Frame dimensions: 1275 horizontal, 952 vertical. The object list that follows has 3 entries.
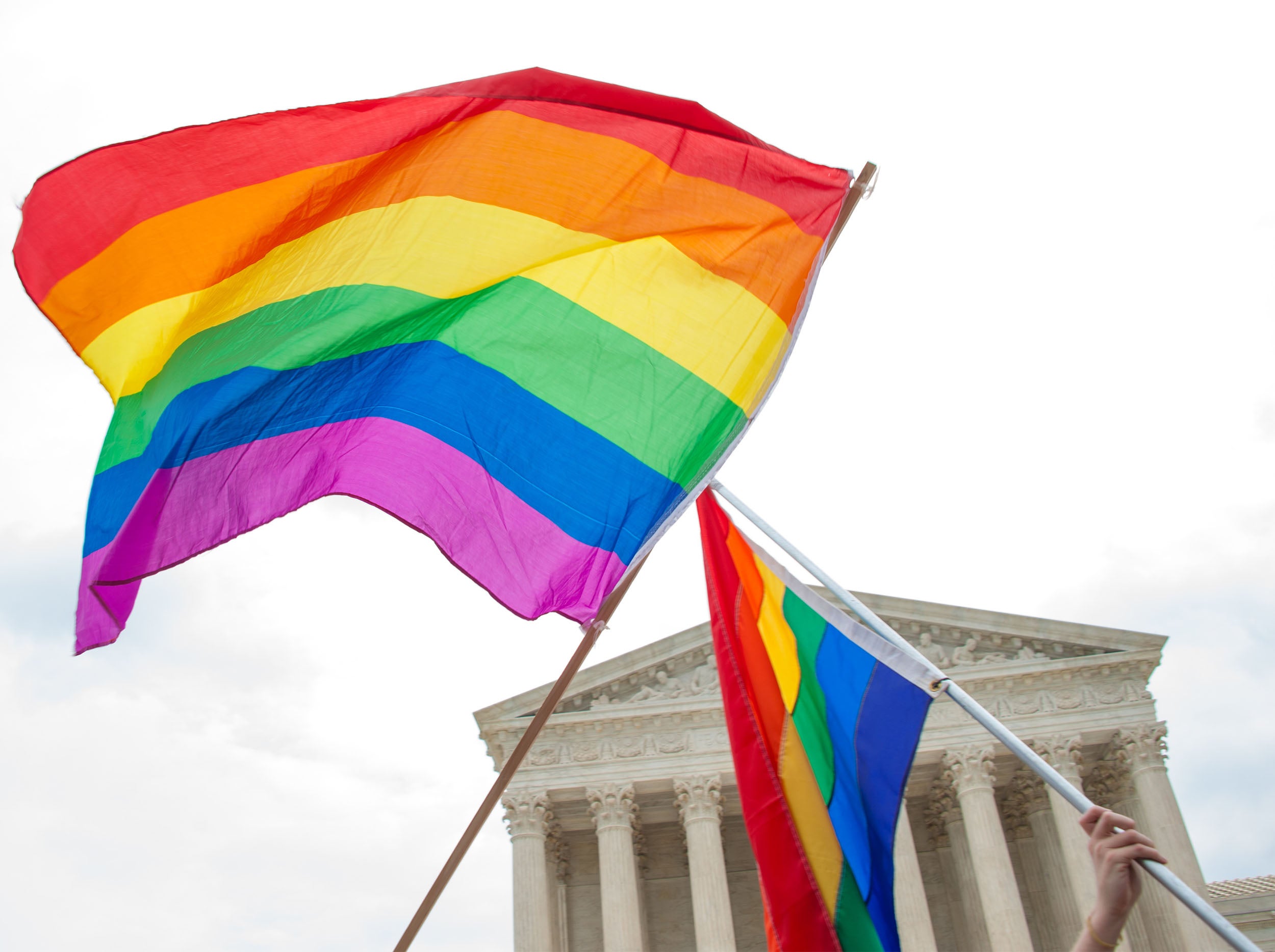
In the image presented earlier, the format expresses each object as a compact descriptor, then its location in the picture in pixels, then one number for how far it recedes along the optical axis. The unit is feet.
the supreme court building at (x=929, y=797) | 85.76
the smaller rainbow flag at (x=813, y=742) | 16.29
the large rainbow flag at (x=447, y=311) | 17.49
